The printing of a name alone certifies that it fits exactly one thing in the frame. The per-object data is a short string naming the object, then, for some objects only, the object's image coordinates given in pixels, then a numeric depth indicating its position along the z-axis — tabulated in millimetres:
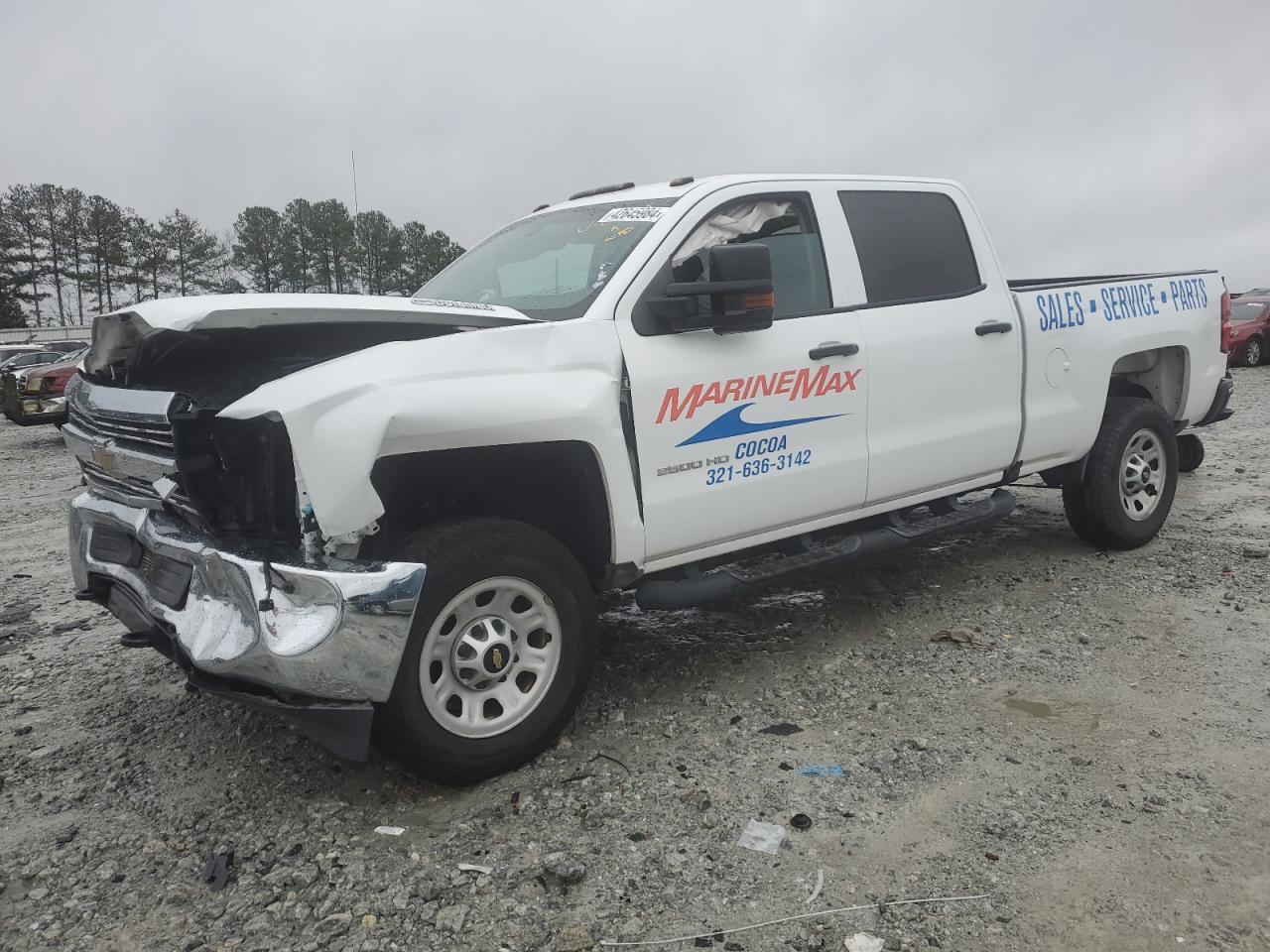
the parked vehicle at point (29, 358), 20455
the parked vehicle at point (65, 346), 21339
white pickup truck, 2750
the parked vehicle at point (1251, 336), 19828
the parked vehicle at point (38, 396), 14336
